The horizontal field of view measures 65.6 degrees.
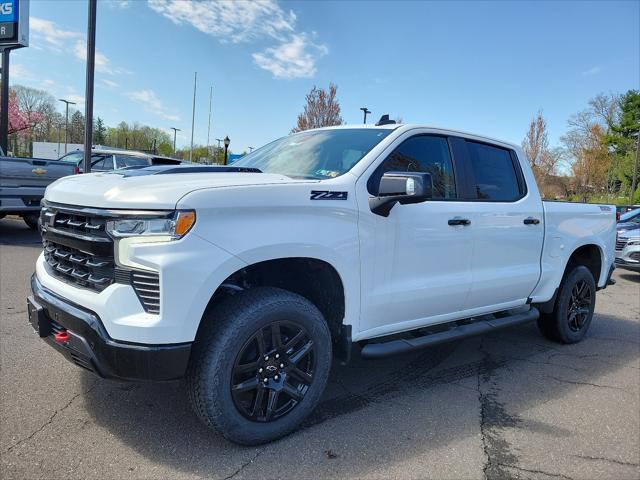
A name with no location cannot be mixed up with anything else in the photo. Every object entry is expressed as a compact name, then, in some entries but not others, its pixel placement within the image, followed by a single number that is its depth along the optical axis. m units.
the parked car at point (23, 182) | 9.23
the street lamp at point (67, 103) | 67.07
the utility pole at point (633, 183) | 30.83
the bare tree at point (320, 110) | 34.56
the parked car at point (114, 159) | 14.06
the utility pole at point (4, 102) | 14.68
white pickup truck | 2.43
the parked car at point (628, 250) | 9.65
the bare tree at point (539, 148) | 39.91
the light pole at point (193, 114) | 54.81
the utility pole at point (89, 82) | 10.99
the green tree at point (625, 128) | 48.50
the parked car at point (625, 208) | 14.44
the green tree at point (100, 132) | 83.25
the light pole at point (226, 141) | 30.64
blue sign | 14.59
